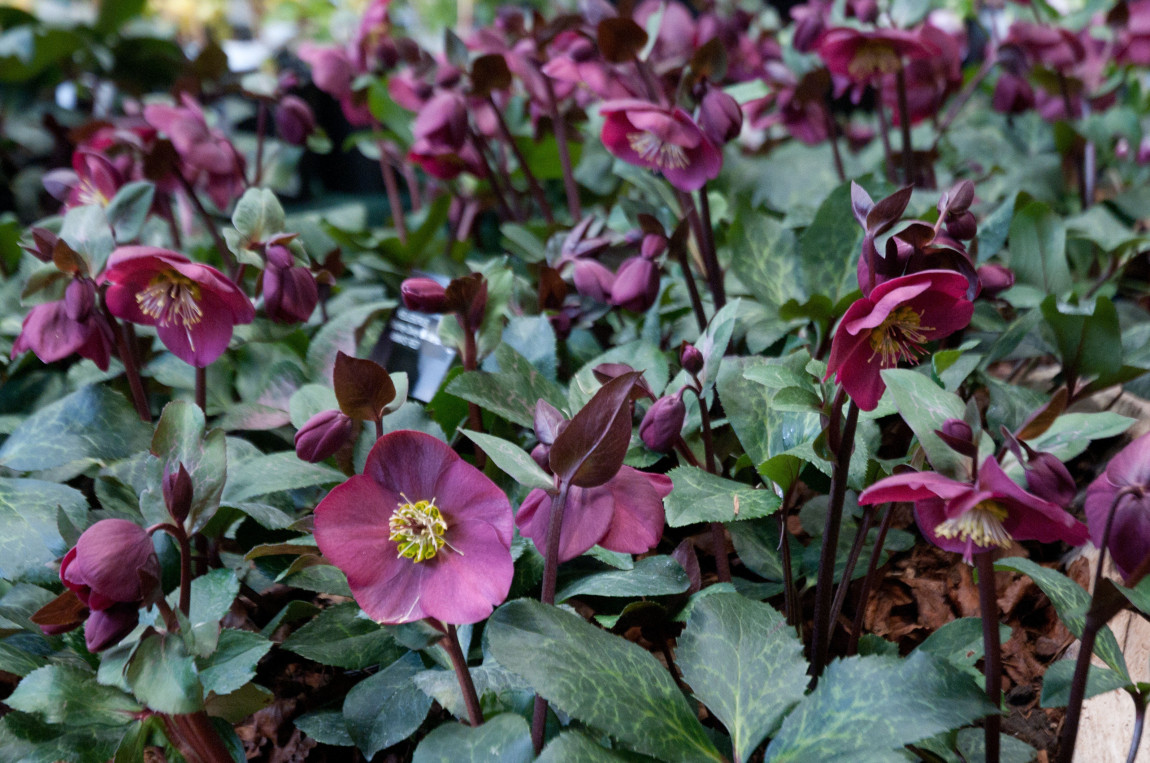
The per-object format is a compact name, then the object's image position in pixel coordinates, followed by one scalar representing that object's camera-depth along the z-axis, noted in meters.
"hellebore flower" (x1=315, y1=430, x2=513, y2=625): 0.50
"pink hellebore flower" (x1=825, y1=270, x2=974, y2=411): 0.46
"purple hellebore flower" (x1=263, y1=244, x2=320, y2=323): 0.72
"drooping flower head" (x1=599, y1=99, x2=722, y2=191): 0.75
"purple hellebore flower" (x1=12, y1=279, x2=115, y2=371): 0.69
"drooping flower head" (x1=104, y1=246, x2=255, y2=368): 0.67
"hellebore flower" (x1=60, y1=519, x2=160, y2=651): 0.47
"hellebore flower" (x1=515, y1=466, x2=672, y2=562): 0.52
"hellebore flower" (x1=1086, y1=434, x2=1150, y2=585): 0.43
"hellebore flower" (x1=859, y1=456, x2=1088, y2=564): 0.42
